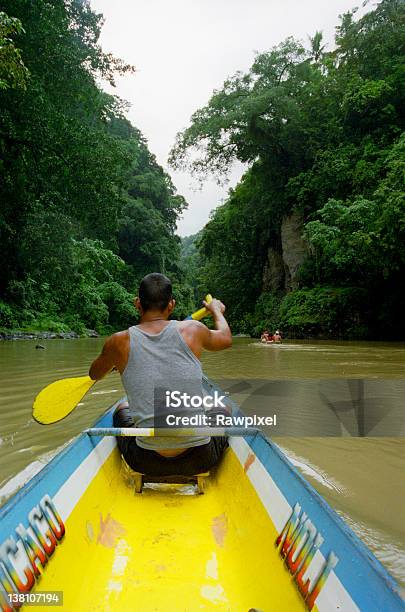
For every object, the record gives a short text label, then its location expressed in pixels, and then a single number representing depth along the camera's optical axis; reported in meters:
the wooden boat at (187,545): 1.21
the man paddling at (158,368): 2.08
